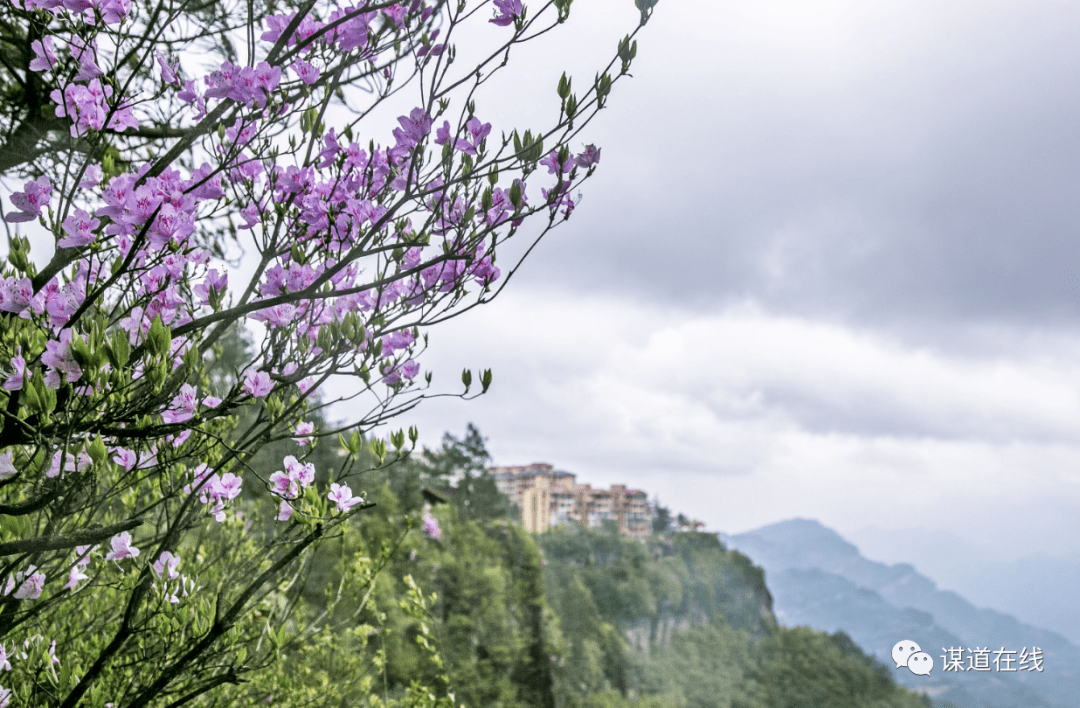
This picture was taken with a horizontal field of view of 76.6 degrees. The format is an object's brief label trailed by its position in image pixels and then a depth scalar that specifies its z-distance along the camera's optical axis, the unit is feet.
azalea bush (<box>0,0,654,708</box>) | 5.46
